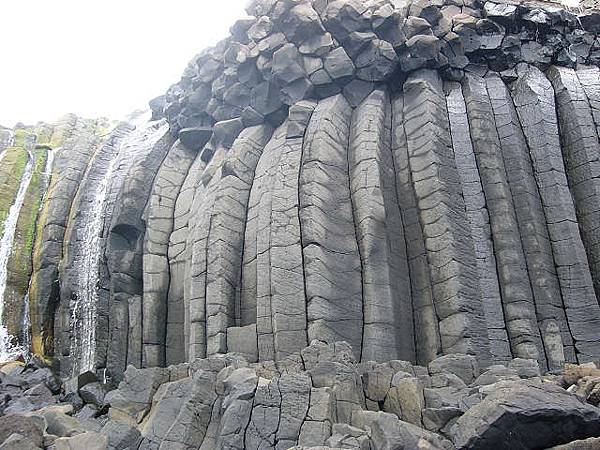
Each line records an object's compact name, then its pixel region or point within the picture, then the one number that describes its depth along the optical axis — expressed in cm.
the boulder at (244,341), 1370
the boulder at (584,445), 668
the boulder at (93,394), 1492
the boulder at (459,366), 1138
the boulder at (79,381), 1567
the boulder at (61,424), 1070
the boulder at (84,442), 964
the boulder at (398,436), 792
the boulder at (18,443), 922
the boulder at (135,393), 1244
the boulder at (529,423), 729
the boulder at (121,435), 1030
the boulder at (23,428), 971
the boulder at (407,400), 982
